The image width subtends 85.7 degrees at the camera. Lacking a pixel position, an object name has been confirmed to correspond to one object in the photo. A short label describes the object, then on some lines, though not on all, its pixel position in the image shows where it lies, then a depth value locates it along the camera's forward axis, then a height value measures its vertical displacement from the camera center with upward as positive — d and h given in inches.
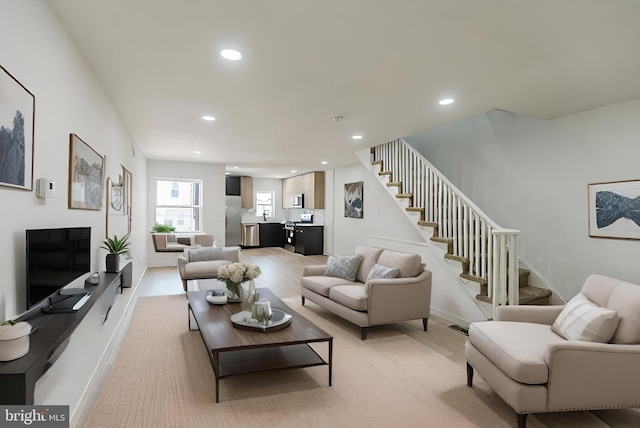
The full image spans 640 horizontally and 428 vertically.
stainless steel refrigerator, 432.1 -8.2
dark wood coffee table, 97.5 -37.0
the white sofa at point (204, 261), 206.8 -30.6
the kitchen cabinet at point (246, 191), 443.6 +29.3
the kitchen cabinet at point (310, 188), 390.6 +31.2
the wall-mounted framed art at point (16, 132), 57.0 +14.2
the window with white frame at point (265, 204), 476.4 +13.8
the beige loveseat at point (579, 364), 80.3 -34.9
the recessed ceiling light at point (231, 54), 99.5 +46.9
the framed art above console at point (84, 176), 95.0 +11.4
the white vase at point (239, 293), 139.6 -32.5
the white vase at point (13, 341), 49.6 -19.0
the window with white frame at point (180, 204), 324.5 +8.7
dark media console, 46.9 -22.2
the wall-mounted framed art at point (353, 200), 319.3 +14.3
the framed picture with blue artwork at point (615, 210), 135.5 +2.9
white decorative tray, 108.4 -35.0
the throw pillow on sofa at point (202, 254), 223.3 -26.8
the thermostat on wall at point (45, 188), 73.3 +5.3
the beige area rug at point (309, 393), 87.0 -51.7
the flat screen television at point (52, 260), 64.9 -10.4
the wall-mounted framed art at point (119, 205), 144.4 +3.5
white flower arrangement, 132.7 -23.0
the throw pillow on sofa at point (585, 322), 83.7 -27.0
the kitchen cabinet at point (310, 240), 387.5 -29.3
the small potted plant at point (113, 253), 126.6 -15.1
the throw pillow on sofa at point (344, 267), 178.2 -27.6
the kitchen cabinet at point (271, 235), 460.1 -28.4
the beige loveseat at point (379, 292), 140.5 -33.9
